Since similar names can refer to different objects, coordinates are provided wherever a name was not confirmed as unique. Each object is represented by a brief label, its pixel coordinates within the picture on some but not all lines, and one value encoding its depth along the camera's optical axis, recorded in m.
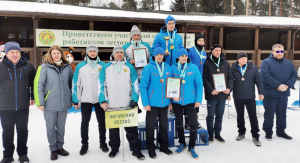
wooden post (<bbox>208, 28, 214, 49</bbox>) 14.44
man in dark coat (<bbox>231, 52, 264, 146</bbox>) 4.24
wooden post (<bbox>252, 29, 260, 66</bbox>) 13.23
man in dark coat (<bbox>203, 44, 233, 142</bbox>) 4.17
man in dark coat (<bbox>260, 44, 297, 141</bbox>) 4.37
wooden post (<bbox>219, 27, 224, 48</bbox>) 12.71
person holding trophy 4.20
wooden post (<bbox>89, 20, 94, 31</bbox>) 11.03
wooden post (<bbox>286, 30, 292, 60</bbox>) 13.68
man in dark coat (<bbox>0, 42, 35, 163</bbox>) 3.28
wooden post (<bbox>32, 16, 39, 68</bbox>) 9.93
